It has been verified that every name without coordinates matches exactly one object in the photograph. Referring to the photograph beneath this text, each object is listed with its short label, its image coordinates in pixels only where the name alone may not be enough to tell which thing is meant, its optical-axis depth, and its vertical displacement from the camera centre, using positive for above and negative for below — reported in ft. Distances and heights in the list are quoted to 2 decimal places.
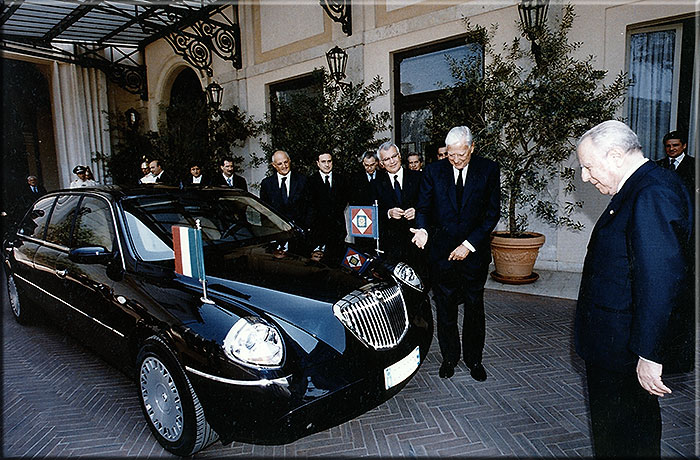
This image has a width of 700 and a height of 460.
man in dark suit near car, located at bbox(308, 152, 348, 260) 19.13 -0.84
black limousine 7.27 -2.66
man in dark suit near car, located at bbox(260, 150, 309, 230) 18.48 -0.50
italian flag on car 8.41 -1.35
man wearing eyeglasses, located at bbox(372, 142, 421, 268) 16.97 -1.03
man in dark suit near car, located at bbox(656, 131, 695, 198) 18.34 +0.58
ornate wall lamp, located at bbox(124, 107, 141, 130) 48.26 +7.74
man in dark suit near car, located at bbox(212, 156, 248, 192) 25.29 +0.32
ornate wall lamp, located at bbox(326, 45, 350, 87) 27.91 +7.67
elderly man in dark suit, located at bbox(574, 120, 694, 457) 5.19 -1.54
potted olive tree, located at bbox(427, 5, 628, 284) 18.24 +2.53
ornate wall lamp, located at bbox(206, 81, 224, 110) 36.61 +7.66
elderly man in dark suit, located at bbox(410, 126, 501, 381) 10.72 -1.46
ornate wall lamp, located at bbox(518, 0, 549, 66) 19.24 +7.04
